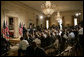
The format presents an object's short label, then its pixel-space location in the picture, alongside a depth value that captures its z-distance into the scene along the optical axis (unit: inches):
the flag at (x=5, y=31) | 147.6
